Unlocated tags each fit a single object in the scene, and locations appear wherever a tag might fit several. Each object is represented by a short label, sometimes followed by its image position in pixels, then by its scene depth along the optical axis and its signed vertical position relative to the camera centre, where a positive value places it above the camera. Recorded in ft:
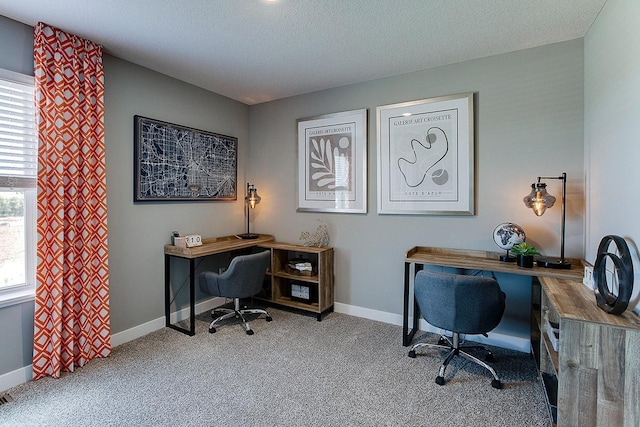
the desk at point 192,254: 9.82 -1.42
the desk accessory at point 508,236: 8.18 -0.71
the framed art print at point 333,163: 11.26 +1.71
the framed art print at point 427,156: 9.51 +1.64
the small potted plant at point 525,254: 7.71 -1.09
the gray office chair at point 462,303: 7.04 -2.14
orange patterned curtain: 7.37 +0.04
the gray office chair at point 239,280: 9.77 -2.24
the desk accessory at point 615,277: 4.84 -1.14
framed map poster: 9.80 +1.58
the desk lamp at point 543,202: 7.66 +0.16
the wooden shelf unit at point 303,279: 11.28 -2.55
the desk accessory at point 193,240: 10.57 -1.06
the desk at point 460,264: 7.35 -1.42
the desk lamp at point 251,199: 13.01 +0.40
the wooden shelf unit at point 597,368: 4.58 -2.37
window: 7.19 +0.50
